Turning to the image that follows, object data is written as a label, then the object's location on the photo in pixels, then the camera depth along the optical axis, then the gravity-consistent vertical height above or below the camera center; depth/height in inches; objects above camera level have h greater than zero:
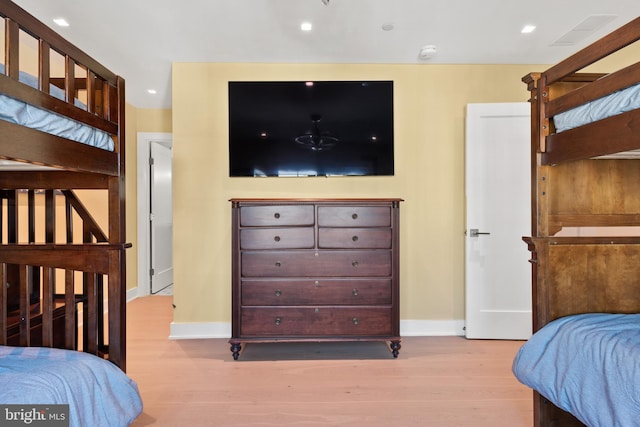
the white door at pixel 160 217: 169.5 -1.9
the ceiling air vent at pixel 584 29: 92.0 +53.3
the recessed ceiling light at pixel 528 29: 95.4 +53.2
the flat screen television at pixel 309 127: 115.0 +29.7
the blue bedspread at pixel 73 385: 42.7 -23.8
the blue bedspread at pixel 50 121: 42.4 +13.5
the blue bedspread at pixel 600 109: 44.6 +15.4
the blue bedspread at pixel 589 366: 42.6 -22.8
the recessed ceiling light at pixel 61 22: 90.4 +52.8
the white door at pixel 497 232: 113.1 -6.8
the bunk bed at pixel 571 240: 52.1 -5.2
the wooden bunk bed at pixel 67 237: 43.4 -5.2
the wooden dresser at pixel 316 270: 97.2 -16.9
